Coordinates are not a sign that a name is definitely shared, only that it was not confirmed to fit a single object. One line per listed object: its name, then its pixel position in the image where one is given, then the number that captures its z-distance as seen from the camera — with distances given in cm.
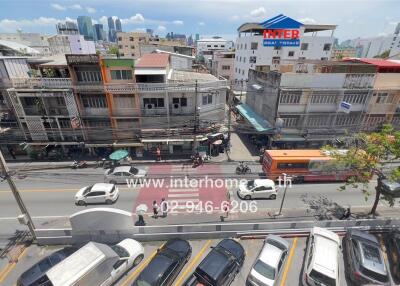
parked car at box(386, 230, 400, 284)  1322
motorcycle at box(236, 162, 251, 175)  2508
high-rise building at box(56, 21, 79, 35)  10074
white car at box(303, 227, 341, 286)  1195
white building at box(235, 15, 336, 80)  4900
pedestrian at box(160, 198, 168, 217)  1856
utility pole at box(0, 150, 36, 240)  1188
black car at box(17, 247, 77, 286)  1177
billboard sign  4200
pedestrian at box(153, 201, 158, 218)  1805
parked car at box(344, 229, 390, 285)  1217
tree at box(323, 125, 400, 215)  1558
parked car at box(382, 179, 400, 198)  1954
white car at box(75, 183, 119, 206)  1959
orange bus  2222
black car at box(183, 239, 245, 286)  1189
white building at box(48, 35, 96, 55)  6707
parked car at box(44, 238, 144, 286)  1085
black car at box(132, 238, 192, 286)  1162
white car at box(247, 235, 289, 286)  1205
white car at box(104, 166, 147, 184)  2255
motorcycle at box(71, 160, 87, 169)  2586
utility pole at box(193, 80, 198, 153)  2496
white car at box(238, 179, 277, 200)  2038
